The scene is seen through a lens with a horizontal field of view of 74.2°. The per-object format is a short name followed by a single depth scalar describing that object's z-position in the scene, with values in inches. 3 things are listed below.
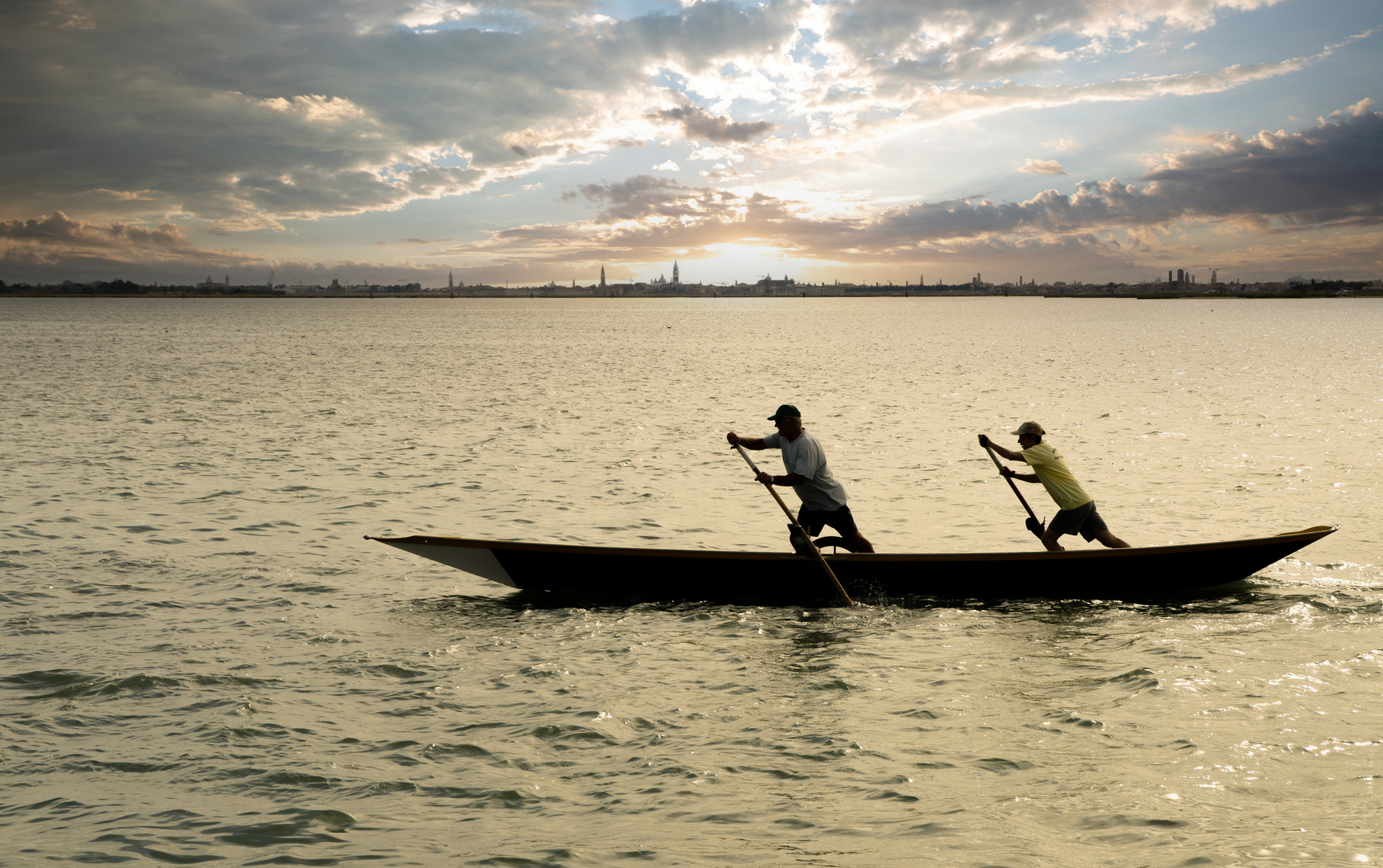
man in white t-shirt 455.2
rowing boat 442.9
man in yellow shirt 470.3
